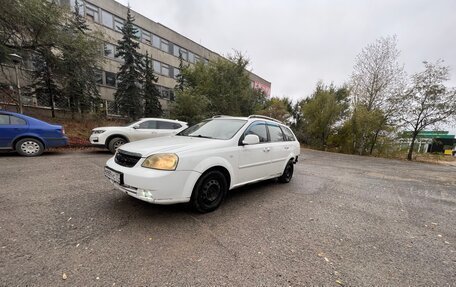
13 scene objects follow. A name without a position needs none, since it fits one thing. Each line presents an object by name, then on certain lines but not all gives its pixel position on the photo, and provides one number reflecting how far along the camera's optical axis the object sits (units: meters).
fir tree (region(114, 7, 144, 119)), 18.69
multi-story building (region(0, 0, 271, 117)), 19.80
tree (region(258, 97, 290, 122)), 23.55
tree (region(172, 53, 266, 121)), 17.77
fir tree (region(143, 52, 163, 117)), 20.56
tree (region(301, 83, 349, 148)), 20.25
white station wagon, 2.87
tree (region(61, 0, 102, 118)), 10.25
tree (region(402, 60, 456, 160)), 15.02
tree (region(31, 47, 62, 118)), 13.93
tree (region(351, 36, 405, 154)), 17.22
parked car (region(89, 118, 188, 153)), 8.22
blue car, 6.54
